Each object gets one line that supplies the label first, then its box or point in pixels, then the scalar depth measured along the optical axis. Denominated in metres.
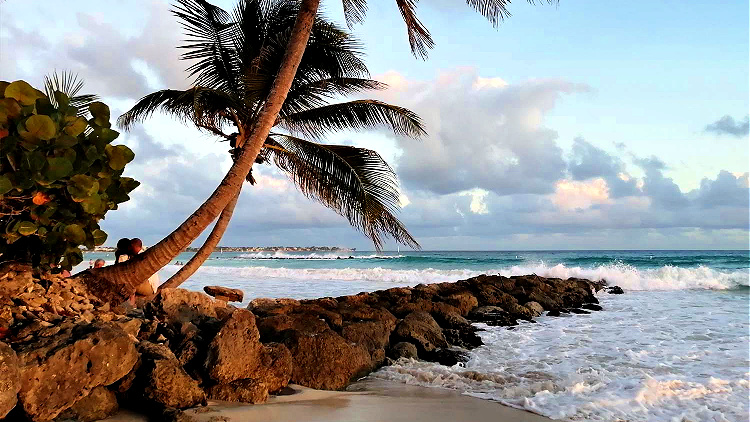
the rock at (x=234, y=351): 4.53
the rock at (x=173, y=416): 3.79
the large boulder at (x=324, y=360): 5.37
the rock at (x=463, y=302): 11.56
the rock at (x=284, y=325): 6.11
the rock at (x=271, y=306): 8.03
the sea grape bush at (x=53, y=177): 3.62
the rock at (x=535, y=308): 12.28
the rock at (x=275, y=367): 4.80
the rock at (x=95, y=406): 3.71
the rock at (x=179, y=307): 5.61
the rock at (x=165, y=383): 4.00
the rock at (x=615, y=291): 19.93
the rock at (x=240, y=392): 4.48
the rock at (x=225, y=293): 11.31
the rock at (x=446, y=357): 6.80
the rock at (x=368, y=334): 6.74
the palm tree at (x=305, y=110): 8.14
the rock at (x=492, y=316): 10.77
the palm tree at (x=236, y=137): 5.42
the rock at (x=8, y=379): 3.16
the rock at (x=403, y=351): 6.88
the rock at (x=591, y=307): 14.07
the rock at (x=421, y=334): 7.30
